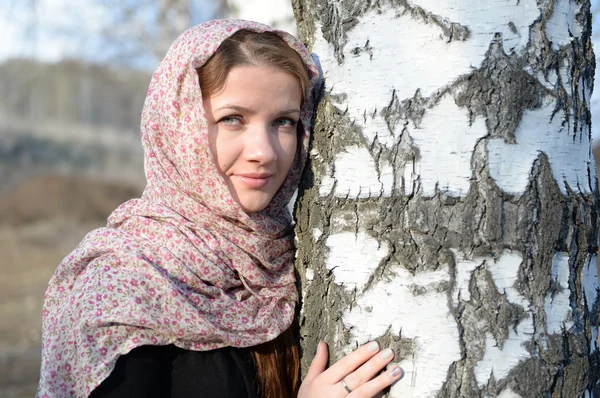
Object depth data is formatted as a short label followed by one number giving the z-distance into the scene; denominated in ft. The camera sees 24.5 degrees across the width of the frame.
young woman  4.99
